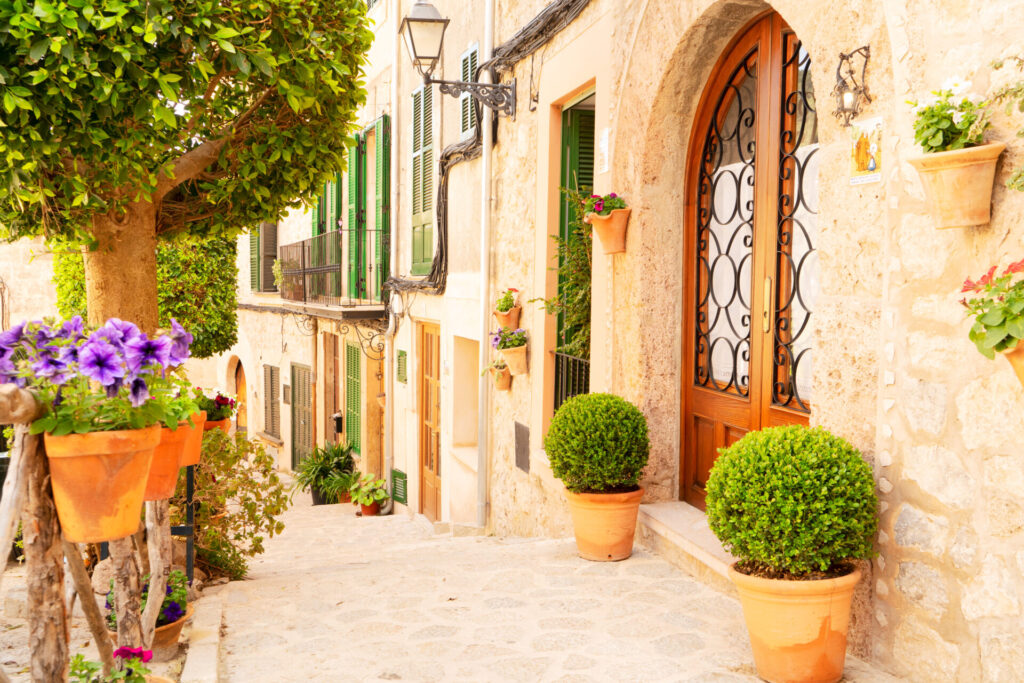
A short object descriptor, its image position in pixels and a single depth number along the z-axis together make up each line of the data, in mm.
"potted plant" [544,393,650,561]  4883
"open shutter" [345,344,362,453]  13539
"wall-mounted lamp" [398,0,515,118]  7301
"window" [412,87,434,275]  10906
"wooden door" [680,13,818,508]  4305
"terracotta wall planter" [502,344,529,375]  7430
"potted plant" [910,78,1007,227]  2729
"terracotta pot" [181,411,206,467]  3857
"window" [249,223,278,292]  17877
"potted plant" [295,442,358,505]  13266
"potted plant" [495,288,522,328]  7680
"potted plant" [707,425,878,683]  3121
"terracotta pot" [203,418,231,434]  5941
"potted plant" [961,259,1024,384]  2432
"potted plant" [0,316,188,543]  2338
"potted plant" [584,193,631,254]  5375
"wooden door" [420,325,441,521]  10586
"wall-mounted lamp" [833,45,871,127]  3377
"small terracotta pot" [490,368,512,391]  7895
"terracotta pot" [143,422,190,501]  3201
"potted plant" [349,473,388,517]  12234
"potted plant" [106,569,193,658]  3955
